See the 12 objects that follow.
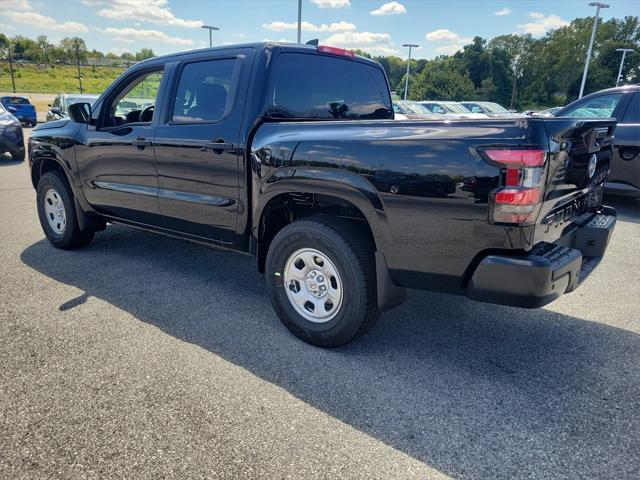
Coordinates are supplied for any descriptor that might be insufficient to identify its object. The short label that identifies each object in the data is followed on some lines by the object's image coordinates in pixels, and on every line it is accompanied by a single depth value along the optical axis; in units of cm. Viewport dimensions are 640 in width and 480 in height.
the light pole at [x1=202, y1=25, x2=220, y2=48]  3244
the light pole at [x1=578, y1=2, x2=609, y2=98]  3122
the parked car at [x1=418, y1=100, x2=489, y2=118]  2000
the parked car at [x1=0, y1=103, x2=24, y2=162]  1155
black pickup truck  237
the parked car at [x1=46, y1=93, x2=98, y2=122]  1398
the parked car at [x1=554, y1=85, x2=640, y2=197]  669
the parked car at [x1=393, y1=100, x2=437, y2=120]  1790
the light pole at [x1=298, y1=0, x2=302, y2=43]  2027
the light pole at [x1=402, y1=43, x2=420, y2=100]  4138
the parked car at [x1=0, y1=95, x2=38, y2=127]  2192
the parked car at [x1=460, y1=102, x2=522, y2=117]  2128
